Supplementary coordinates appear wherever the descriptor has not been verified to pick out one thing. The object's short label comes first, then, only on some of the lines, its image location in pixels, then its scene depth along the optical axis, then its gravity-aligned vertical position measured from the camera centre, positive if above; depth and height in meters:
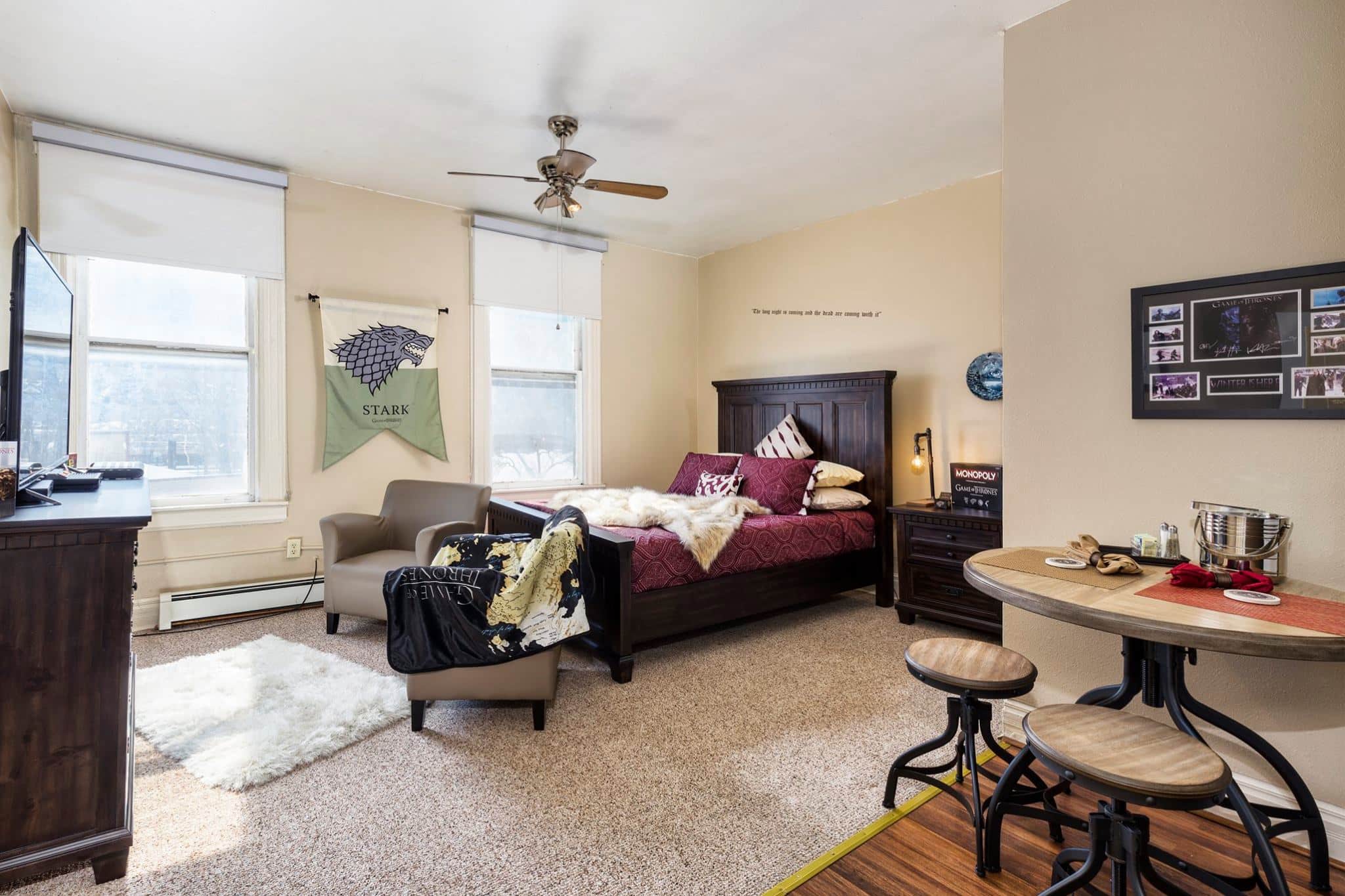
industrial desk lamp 4.29 -0.07
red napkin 1.72 -0.35
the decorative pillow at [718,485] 4.55 -0.25
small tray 1.98 -0.34
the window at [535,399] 4.91 +0.41
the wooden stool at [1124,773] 1.27 -0.66
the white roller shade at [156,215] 3.38 +1.34
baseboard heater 3.71 -0.90
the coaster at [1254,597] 1.59 -0.37
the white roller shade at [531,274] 4.80 +1.38
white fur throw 3.37 -0.36
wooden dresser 1.55 -0.59
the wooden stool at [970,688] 1.78 -0.66
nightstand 3.56 -0.66
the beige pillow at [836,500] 4.26 -0.33
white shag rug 2.28 -1.06
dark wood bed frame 3.08 -0.53
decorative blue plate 3.95 +0.45
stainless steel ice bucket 1.80 -0.25
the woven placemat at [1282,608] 1.44 -0.38
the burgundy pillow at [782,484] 4.24 -0.23
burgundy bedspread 3.18 -0.54
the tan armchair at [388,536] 3.51 -0.49
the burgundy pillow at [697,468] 4.83 -0.14
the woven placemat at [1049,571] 1.78 -0.36
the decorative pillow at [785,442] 4.75 +0.06
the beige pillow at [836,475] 4.38 -0.17
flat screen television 2.20 +0.35
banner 4.22 +0.52
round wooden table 1.36 -0.41
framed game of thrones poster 1.85 +0.32
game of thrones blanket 2.40 -0.60
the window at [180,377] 3.56 +0.43
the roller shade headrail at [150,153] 3.34 +1.65
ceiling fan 3.06 +1.35
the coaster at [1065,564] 1.93 -0.35
